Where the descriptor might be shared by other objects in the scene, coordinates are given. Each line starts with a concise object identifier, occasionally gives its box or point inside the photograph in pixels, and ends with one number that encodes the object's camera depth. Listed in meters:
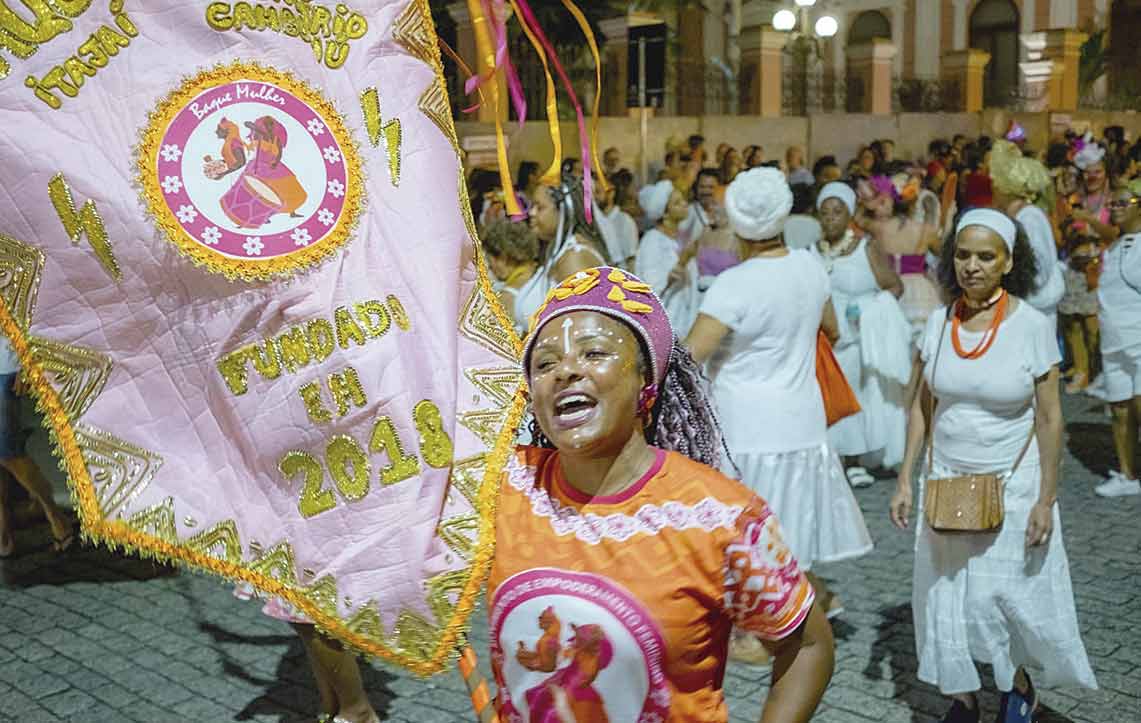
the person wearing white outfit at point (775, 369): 5.09
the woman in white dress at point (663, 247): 10.86
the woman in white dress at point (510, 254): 6.50
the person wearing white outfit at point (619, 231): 11.67
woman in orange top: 2.33
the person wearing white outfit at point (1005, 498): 4.42
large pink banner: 2.64
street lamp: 22.05
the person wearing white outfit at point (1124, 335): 7.96
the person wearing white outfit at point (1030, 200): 8.05
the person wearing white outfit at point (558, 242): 6.10
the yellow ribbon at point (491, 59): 3.13
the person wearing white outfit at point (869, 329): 8.25
